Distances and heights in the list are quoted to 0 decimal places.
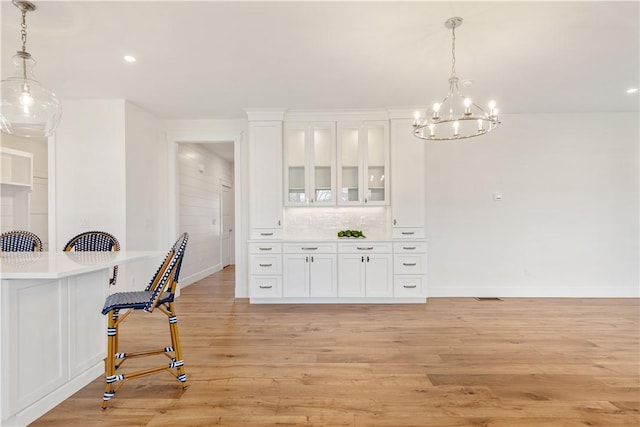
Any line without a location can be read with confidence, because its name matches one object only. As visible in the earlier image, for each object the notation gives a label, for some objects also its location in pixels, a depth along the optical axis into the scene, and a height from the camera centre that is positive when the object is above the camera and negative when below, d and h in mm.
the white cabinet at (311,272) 4418 -794
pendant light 2279 +808
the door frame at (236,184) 4910 +453
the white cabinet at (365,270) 4398 -764
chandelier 2547 +1209
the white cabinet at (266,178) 4566 +496
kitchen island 1702 -689
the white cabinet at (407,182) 4535 +434
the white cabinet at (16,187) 4707 +412
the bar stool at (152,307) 2049 -590
